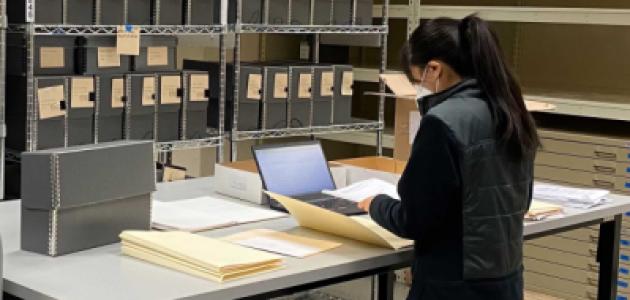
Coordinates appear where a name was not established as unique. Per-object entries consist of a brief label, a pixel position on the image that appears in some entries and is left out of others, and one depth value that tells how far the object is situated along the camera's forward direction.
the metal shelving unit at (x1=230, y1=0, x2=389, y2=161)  3.96
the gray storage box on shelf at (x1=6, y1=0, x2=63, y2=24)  3.23
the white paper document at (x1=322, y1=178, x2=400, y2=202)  2.54
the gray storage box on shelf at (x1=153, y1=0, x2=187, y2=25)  3.61
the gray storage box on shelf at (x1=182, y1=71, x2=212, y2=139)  3.78
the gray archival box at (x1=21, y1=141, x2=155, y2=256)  1.91
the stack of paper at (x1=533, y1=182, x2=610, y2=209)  2.73
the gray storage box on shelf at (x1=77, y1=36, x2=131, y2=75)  3.41
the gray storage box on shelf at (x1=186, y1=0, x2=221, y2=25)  3.75
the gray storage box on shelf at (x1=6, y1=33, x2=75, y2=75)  3.28
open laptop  2.47
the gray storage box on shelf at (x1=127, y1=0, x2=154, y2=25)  3.53
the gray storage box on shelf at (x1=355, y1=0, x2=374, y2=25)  4.50
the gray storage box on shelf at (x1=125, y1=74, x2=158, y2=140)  3.55
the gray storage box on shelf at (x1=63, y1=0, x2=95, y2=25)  3.32
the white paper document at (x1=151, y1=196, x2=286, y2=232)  2.23
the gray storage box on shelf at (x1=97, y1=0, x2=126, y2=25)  3.43
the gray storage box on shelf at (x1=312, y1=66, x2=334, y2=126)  4.29
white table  1.68
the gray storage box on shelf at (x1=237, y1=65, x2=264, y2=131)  4.01
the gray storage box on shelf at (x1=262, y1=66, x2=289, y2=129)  4.09
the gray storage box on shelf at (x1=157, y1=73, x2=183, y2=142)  3.67
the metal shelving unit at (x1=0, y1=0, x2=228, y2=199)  3.21
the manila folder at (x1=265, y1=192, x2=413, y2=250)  2.09
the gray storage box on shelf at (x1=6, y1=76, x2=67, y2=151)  3.25
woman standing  1.91
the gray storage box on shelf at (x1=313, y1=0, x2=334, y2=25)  4.30
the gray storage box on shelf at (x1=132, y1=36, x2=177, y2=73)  3.62
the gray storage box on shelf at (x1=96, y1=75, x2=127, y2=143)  3.45
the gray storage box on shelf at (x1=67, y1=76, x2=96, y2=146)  3.34
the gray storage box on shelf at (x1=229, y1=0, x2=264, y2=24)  3.94
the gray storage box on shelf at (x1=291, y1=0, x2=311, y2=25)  4.19
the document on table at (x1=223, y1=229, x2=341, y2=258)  2.04
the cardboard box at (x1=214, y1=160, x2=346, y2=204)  2.56
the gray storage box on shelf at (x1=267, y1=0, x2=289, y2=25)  4.08
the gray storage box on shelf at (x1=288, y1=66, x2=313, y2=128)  4.19
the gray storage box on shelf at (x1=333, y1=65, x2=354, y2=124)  4.39
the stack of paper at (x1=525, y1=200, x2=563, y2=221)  2.48
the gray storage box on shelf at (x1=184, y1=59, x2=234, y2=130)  3.99
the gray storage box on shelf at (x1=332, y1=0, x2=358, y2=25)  4.39
